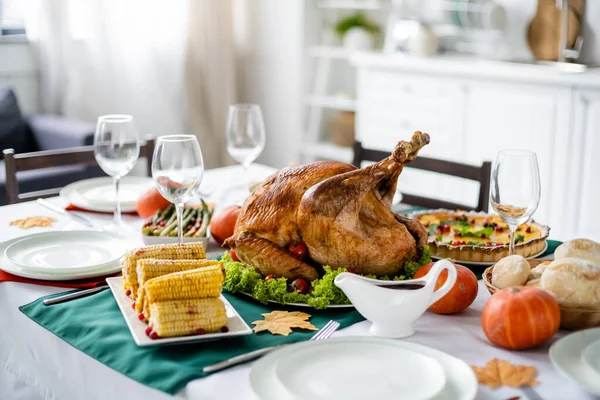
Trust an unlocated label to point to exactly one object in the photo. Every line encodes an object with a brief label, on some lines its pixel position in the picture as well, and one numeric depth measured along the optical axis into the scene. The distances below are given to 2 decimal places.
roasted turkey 1.26
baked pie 1.43
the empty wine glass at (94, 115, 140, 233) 1.67
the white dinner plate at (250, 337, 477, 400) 0.90
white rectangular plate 1.05
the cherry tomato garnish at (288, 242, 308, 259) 1.29
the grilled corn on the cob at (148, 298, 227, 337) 1.06
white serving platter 1.21
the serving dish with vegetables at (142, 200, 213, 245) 1.55
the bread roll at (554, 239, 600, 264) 1.19
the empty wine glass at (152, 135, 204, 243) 1.36
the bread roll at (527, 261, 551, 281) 1.19
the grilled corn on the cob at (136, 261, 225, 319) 1.09
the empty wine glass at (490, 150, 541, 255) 1.25
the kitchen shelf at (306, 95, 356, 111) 4.36
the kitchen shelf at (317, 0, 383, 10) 4.28
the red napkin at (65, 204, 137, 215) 1.90
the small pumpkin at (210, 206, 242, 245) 1.55
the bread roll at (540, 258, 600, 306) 1.09
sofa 3.45
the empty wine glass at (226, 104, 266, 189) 1.95
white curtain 4.17
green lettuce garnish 1.22
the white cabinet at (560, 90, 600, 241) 3.11
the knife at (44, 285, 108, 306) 1.26
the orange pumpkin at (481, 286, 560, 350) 1.04
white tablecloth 0.97
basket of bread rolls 1.09
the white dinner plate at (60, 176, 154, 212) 1.88
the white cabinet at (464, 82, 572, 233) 3.23
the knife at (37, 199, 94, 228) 1.76
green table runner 1.01
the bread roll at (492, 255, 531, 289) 1.17
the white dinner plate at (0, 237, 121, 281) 1.36
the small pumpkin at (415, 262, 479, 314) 1.19
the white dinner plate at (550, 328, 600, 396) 0.92
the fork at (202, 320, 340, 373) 1.00
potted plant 4.33
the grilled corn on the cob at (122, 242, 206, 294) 1.23
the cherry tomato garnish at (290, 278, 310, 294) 1.25
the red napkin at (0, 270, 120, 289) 1.35
